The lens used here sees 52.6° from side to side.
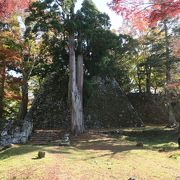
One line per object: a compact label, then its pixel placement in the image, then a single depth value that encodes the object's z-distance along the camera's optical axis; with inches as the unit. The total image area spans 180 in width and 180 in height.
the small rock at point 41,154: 217.0
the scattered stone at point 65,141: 314.0
